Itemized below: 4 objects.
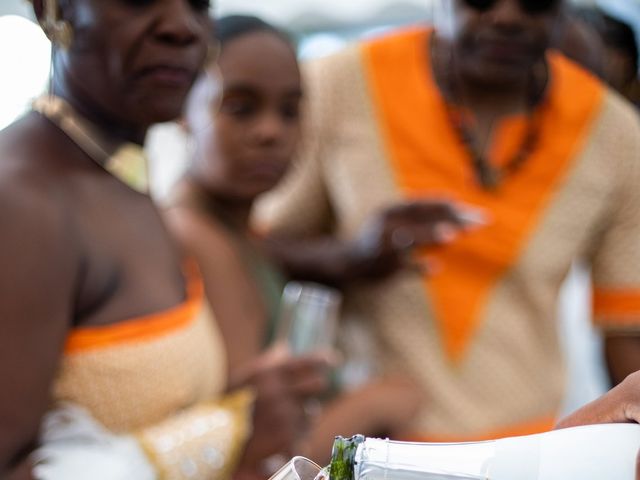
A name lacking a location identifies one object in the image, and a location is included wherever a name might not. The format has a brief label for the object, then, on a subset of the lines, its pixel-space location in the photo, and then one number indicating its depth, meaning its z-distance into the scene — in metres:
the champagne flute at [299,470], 1.43
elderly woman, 2.09
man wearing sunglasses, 2.63
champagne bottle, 1.20
